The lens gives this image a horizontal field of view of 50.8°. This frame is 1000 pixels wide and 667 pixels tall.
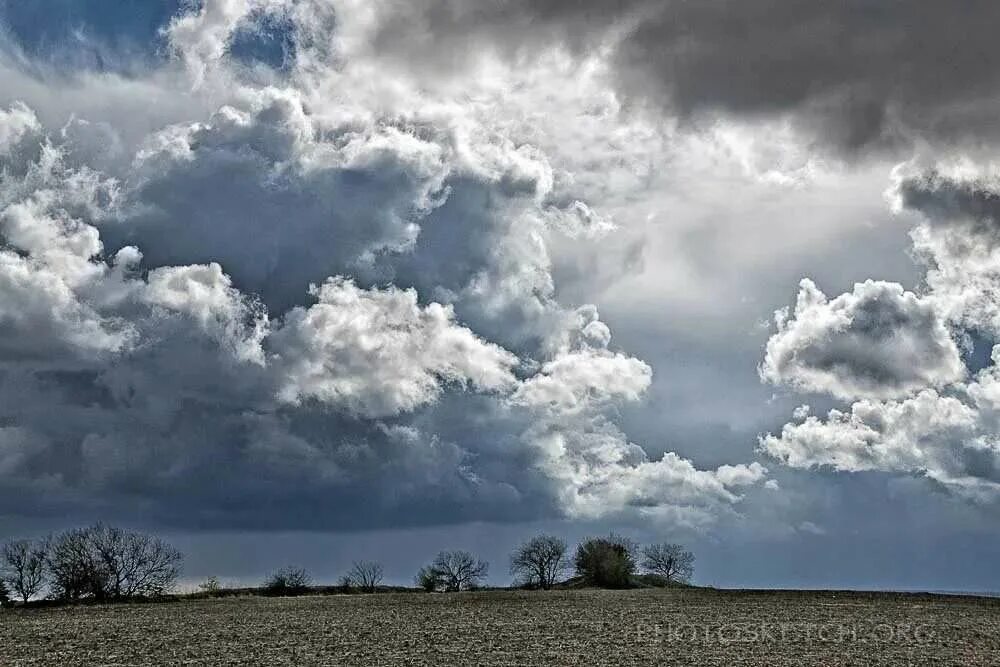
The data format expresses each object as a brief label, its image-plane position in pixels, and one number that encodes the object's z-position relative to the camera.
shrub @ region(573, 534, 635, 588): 145.12
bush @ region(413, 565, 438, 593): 153.38
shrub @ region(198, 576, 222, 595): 124.62
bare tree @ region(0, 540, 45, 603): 122.56
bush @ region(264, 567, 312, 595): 131.50
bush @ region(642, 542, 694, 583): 186.00
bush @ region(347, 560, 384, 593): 140.46
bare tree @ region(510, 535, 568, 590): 158.62
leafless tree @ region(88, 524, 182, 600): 117.31
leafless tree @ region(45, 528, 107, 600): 116.19
